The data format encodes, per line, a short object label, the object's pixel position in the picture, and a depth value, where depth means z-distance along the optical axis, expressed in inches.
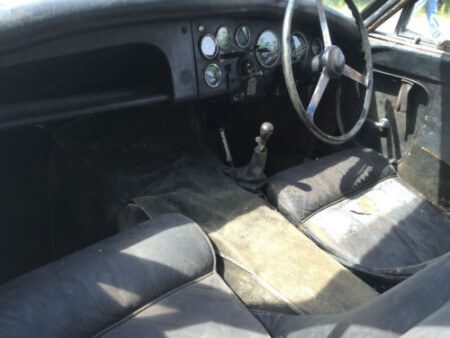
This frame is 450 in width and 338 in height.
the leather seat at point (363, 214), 62.4
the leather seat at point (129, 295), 41.0
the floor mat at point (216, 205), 52.4
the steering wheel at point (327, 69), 64.9
